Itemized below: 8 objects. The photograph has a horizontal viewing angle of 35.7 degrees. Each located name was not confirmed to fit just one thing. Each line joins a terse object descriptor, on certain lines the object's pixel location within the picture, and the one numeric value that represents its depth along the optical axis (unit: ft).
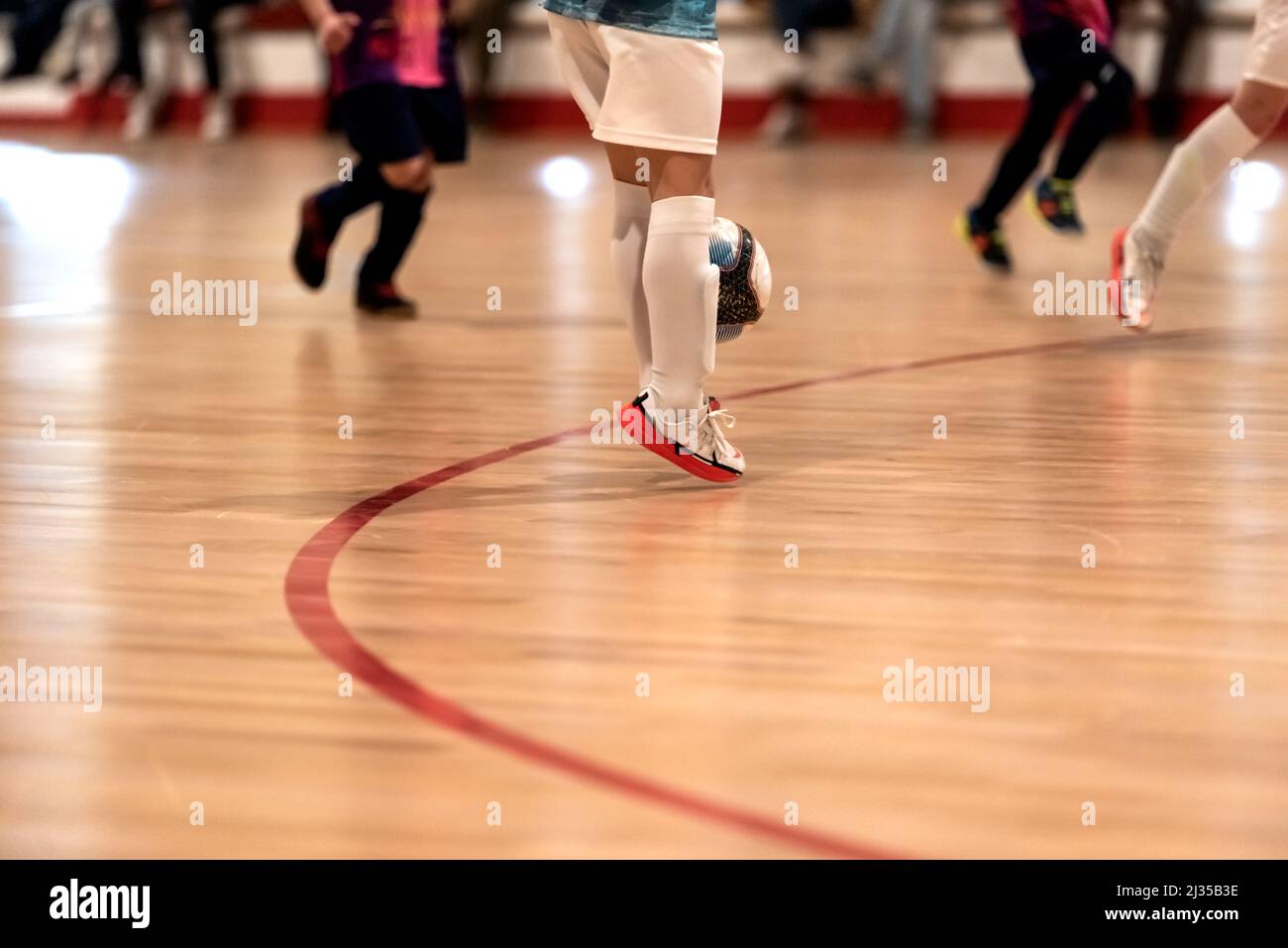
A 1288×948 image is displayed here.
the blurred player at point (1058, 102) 20.38
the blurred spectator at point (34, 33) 49.65
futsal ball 12.16
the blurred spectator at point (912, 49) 43.45
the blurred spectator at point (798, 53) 44.11
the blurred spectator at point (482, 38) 47.06
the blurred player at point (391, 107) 17.99
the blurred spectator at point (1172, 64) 41.70
